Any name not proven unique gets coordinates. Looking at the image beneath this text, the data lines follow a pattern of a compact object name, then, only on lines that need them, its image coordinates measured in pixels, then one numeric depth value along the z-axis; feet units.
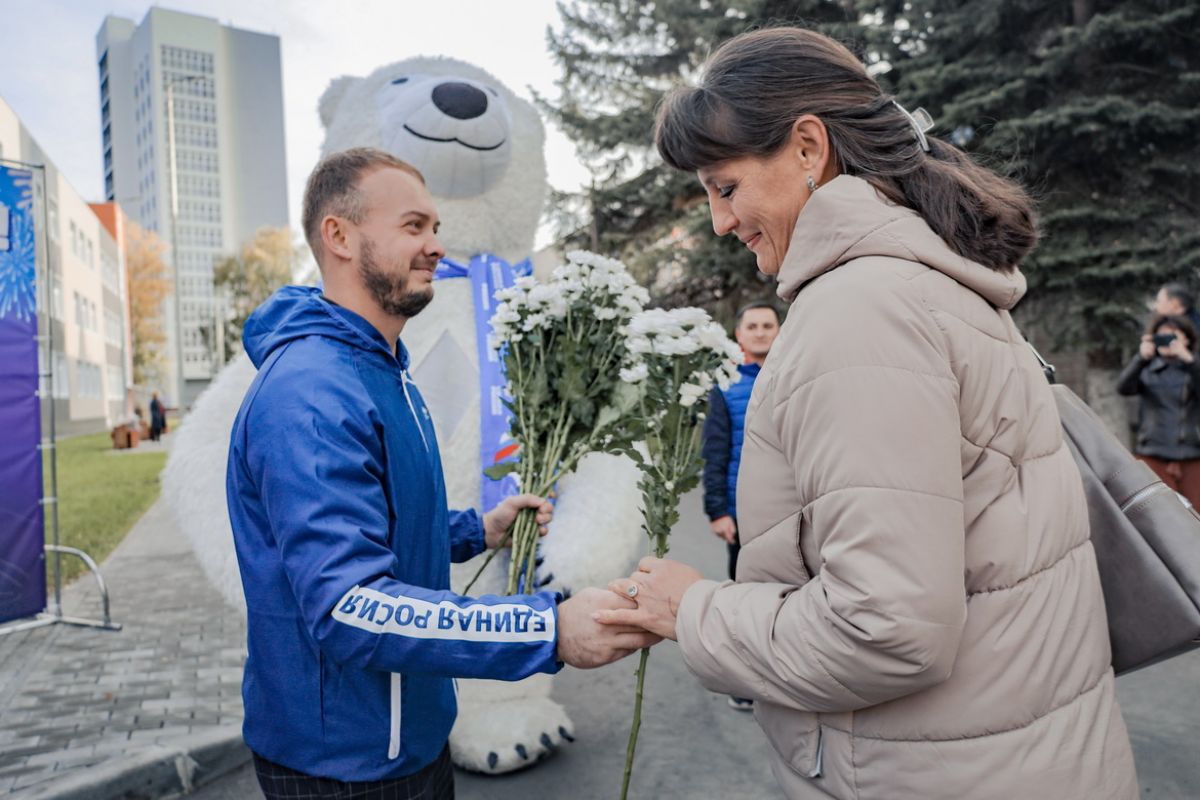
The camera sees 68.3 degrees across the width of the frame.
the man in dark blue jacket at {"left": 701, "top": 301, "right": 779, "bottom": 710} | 14.71
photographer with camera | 19.95
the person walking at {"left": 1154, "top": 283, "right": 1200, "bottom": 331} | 20.72
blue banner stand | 17.61
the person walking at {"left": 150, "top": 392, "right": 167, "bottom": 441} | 88.07
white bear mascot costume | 11.00
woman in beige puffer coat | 3.92
